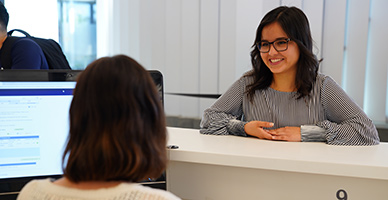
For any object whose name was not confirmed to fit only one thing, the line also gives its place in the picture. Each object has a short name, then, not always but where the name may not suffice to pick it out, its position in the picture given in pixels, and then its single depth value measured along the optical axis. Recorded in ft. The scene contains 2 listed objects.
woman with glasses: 5.52
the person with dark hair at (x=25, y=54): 6.83
